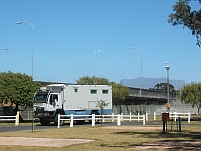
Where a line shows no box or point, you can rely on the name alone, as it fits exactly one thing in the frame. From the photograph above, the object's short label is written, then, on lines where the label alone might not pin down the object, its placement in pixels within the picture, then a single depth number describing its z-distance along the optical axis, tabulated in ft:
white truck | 132.46
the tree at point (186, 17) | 72.18
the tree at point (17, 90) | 164.66
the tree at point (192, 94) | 236.24
